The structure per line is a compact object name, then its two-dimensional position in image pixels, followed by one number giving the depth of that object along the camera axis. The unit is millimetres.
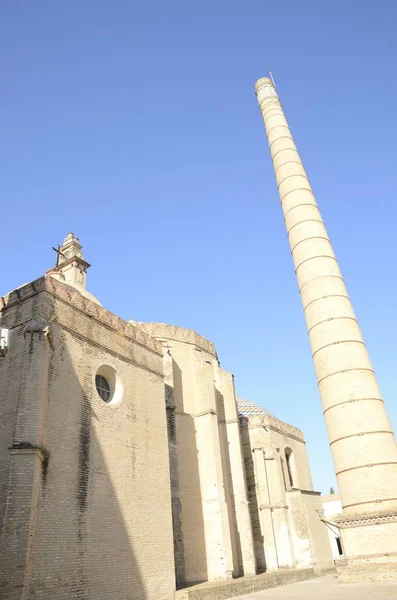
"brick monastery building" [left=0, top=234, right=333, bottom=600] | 9484
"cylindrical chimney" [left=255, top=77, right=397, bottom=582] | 12762
